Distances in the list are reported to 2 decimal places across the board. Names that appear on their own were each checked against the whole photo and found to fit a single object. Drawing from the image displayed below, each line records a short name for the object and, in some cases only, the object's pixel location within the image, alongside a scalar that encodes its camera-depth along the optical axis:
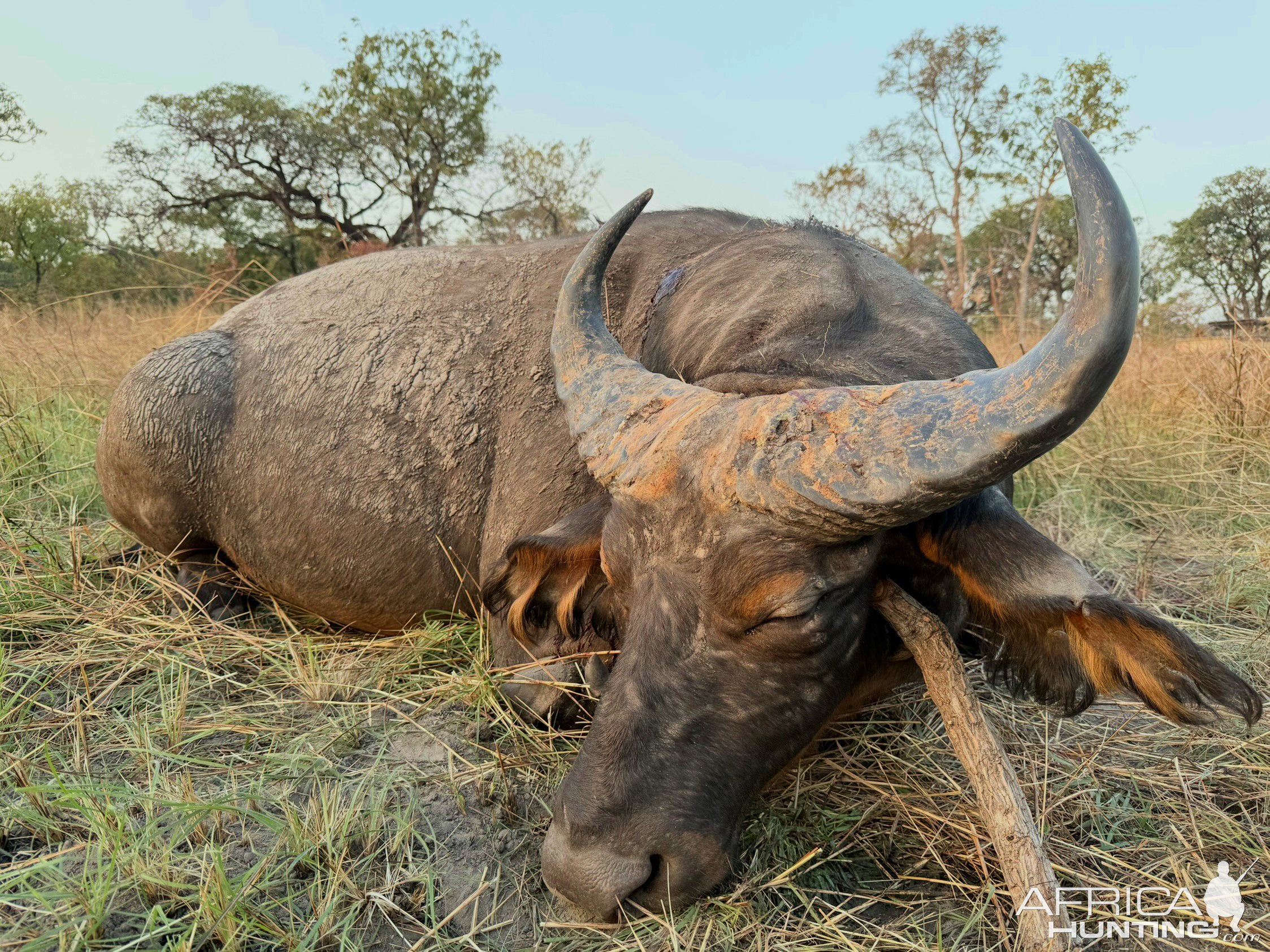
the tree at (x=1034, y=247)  26.64
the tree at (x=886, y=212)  26.02
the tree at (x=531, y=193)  22.06
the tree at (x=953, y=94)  26.06
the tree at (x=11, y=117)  22.27
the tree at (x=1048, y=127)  22.53
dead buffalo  1.76
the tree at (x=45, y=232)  20.67
